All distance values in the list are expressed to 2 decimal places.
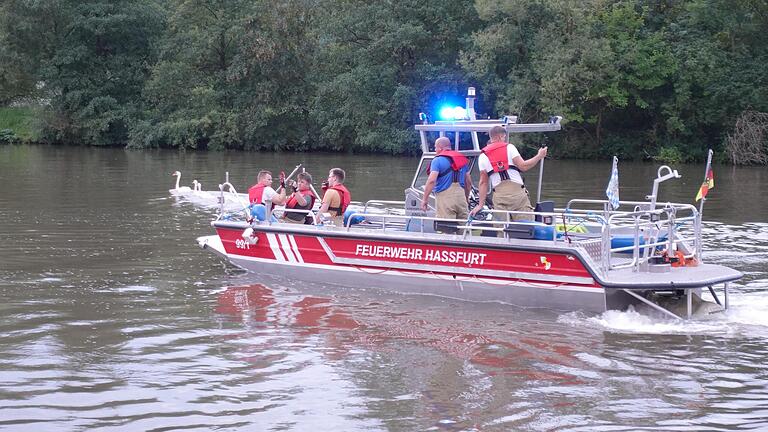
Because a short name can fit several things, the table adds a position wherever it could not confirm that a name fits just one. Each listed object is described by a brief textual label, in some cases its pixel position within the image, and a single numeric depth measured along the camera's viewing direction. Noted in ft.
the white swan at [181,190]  82.89
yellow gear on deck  42.55
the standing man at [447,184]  41.52
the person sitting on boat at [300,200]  47.32
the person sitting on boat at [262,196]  46.96
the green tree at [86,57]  171.42
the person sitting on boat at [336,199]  44.93
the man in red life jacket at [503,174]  39.58
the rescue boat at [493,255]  37.11
